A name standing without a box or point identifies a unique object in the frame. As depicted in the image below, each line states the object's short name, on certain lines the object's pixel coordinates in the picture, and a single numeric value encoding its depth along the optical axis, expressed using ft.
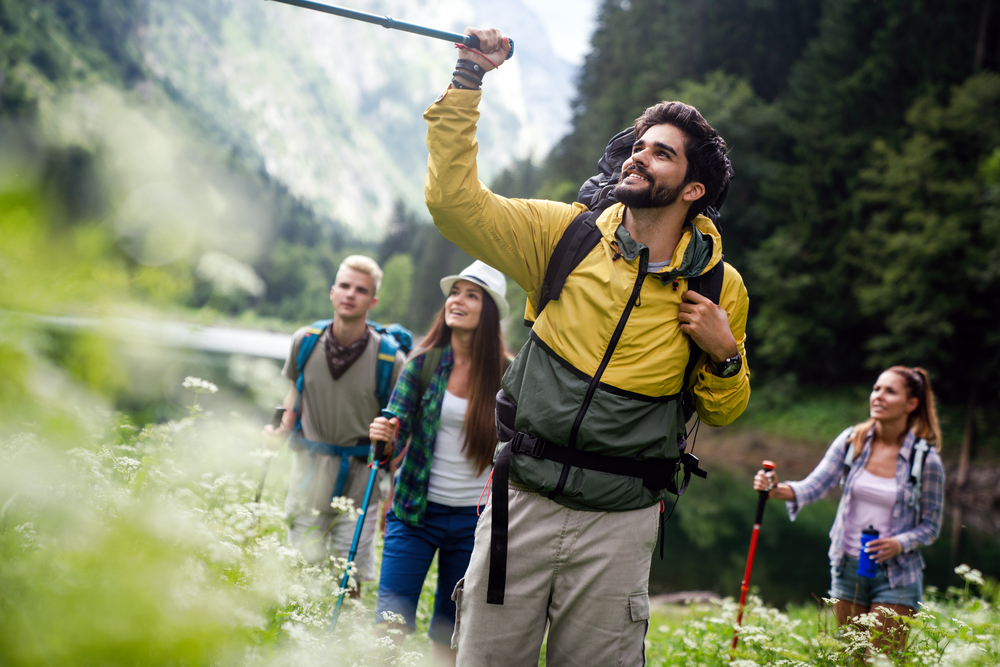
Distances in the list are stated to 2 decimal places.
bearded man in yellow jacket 7.98
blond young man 15.76
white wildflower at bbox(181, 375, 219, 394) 10.64
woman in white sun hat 12.85
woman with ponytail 14.19
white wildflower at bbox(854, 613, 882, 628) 10.25
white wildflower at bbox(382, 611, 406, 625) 9.97
